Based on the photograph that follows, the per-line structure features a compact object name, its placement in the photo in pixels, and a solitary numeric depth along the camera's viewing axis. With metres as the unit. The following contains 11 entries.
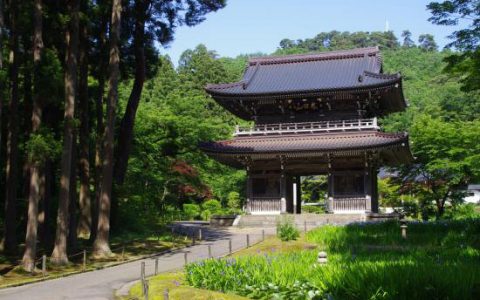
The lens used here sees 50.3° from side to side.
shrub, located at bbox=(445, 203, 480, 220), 30.61
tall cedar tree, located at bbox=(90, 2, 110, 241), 21.61
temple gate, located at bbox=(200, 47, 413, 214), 27.91
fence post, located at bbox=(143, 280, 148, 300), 9.01
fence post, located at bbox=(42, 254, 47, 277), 14.30
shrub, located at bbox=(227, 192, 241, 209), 49.31
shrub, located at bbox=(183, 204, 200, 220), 44.31
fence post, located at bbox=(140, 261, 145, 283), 10.12
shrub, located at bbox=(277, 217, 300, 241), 18.30
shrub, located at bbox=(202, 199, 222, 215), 45.31
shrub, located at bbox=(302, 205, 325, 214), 46.38
